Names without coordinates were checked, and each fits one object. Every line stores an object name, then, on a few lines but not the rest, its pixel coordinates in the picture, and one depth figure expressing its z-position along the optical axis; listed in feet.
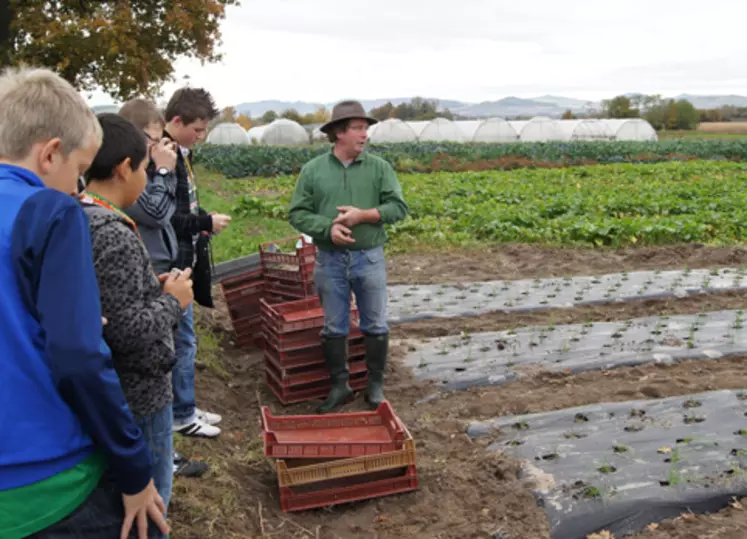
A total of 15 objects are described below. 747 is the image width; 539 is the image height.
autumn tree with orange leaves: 58.13
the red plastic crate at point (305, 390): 16.38
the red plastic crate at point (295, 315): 16.22
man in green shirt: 15.29
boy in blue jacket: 5.03
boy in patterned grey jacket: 6.25
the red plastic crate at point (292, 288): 18.49
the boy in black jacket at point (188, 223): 13.09
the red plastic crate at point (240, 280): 19.94
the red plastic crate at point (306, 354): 16.31
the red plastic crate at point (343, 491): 11.52
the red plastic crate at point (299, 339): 16.21
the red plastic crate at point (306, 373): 16.33
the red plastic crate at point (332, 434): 11.50
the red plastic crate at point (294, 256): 18.20
